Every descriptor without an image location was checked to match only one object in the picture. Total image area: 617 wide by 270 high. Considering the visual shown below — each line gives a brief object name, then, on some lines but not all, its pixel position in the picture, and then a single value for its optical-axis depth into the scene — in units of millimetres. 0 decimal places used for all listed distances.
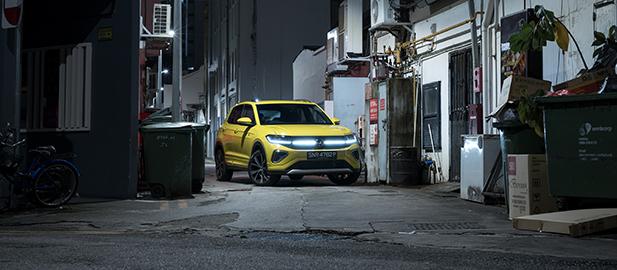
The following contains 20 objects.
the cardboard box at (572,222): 6719
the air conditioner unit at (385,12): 16031
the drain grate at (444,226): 7535
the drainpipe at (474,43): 12818
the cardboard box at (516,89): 8711
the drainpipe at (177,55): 16891
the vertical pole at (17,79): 9320
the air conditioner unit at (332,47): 21719
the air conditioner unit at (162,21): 16984
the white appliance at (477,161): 10273
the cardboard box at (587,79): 7984
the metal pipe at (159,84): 26925
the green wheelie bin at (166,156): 11016
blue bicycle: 9141
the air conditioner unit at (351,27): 20203
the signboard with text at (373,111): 15438
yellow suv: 13203
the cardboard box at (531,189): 7898
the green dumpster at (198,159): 12062
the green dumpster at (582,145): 7348
